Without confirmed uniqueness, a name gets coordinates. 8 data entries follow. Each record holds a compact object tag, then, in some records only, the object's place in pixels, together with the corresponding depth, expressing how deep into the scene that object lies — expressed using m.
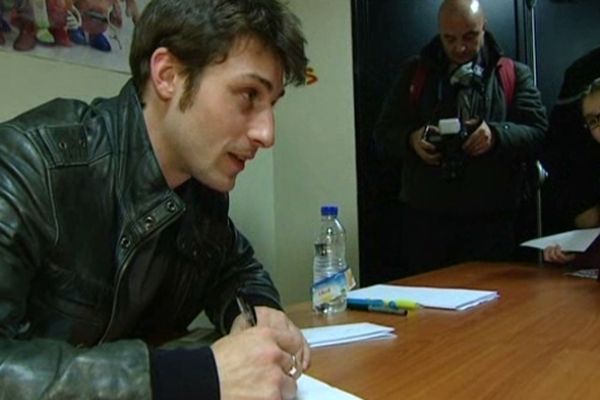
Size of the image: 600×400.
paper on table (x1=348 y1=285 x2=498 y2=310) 1.24
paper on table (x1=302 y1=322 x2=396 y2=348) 0.98
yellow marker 1.21
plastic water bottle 1.24
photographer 2.08
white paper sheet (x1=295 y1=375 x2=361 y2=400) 0.71
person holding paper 1.76
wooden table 0.74
